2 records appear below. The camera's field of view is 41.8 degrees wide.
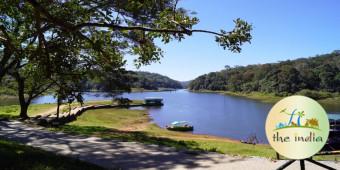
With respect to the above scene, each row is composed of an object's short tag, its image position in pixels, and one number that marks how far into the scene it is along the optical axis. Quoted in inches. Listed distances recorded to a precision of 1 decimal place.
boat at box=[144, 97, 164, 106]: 3848.4
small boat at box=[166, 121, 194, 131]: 1853.2
